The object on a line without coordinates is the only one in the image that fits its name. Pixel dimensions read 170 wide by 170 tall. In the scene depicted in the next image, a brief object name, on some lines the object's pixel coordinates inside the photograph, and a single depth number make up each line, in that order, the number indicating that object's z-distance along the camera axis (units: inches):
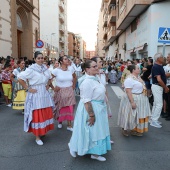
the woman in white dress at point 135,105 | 200.2
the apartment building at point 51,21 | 2393.0
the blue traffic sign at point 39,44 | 592.6
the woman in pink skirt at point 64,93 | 224.7
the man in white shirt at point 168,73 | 274.9
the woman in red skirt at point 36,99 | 191.2
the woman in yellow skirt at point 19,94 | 297.6
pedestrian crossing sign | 326.3
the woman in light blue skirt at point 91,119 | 149.3
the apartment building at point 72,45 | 4077.3
